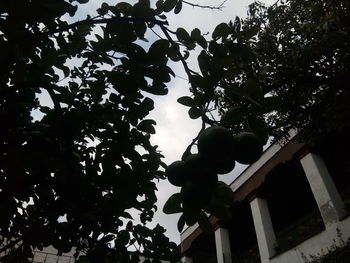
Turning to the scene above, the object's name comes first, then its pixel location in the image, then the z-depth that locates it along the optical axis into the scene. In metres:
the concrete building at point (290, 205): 10.44
